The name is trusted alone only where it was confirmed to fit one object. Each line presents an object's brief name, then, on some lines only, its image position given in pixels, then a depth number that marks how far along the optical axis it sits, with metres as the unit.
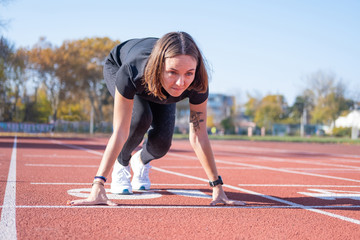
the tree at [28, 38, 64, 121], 44.38
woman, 3.21
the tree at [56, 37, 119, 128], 45.47
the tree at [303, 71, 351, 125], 66.38
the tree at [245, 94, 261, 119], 84.00
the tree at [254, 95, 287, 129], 77.12
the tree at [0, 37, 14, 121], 33.50
